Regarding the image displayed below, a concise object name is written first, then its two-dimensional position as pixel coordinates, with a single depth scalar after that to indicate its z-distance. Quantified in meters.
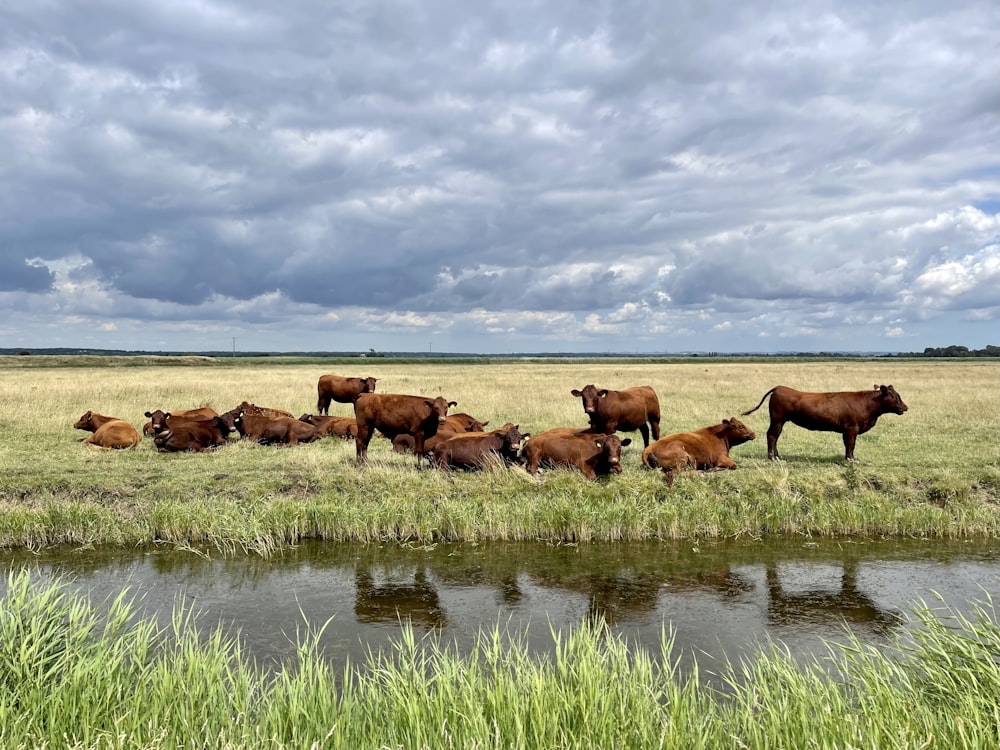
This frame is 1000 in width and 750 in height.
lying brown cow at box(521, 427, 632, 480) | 12.09
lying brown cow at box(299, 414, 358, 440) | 16.89
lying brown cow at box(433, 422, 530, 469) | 12.65
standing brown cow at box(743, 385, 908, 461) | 13.84
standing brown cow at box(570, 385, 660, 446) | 14.38
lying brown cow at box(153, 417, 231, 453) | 14.95
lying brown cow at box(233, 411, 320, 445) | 16.28
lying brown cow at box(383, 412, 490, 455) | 13.79
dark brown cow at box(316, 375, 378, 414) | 21.79
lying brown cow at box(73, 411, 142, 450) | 15.20
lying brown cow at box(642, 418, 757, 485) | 12.30
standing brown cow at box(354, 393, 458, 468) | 13.66
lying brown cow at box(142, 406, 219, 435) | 15.50
